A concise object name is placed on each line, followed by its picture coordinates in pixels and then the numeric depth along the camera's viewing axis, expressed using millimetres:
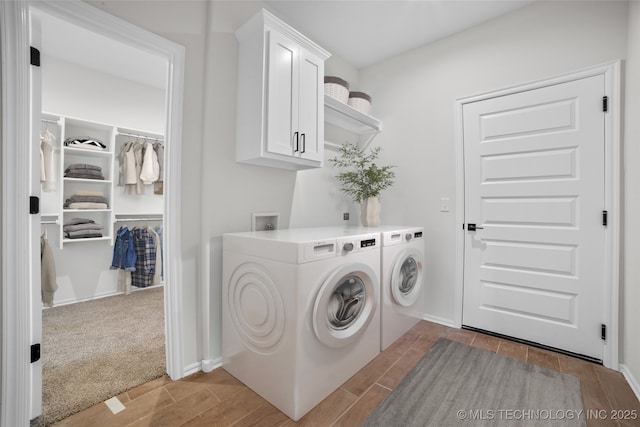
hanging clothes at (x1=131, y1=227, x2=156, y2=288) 3471
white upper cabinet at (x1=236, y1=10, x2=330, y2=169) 1798
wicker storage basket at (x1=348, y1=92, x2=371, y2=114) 2760
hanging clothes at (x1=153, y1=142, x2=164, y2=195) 3667
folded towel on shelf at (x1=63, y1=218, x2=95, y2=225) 3137
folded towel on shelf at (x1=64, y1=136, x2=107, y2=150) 3082
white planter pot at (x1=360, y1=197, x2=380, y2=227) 2635
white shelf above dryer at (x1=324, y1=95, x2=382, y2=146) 2504
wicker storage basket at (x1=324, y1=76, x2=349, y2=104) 2498
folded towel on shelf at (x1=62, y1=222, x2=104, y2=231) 3082
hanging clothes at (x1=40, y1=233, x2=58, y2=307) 2676
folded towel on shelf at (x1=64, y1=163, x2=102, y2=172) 3086
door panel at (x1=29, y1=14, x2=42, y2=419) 1353
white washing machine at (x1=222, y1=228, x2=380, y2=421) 1426
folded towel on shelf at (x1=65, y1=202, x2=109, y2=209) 3078
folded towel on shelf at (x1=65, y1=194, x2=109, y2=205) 3111
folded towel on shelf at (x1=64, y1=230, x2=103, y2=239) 3072
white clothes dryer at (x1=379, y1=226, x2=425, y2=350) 2105
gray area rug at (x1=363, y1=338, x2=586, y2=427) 1433
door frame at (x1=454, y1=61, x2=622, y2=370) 1895
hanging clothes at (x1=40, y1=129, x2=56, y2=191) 2818
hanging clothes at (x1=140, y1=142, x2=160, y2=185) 3514
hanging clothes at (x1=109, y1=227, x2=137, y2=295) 3371
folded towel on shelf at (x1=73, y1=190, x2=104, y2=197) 3145
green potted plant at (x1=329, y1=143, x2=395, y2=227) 2650
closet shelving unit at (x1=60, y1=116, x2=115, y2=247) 3053
